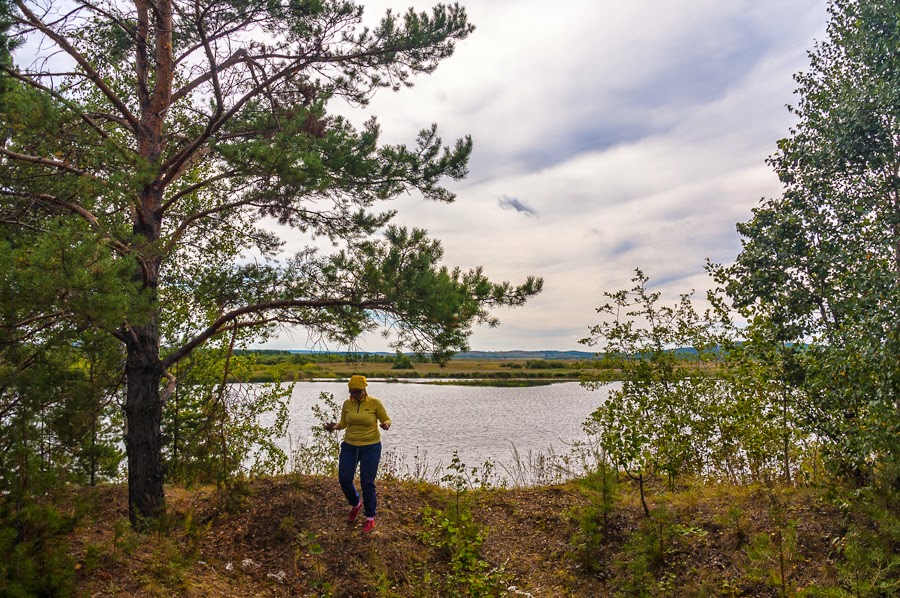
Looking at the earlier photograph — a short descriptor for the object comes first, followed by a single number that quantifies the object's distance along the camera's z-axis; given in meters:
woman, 6.23
